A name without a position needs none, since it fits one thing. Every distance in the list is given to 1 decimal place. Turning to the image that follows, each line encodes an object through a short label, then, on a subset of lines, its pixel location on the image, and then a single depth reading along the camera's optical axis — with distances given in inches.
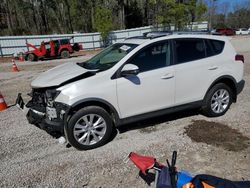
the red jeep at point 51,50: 619.1
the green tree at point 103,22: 879.7
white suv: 122.5
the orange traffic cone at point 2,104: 202.3
